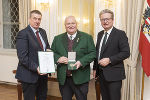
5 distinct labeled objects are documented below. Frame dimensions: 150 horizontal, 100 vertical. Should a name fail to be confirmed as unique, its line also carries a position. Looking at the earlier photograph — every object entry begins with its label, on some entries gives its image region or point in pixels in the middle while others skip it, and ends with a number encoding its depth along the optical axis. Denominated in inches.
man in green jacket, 91.6
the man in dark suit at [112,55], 88.1
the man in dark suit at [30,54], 92.1
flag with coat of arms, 113.7
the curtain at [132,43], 124.6
